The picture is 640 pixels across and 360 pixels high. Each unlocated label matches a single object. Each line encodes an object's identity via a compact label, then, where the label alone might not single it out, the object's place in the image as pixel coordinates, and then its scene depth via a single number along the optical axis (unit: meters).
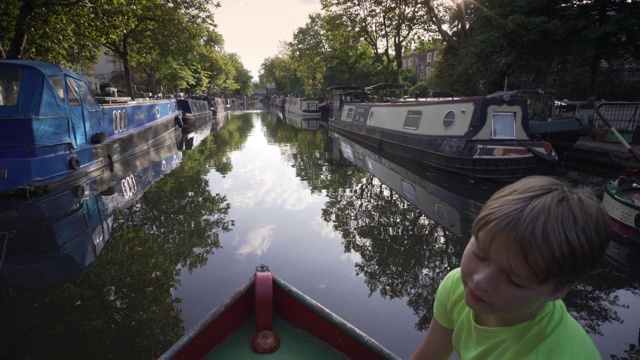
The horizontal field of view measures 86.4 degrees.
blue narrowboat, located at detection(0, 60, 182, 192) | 7.60
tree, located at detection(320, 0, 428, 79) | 24.66
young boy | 0.84
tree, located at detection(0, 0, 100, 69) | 9.86
